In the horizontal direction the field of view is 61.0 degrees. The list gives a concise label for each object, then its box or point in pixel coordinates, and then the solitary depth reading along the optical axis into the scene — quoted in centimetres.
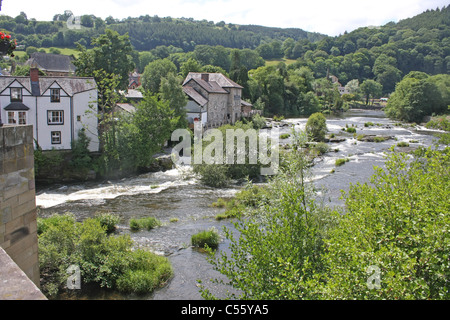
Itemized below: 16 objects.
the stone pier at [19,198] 786
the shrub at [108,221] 1956
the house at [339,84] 13962
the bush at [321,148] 4207
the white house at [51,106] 3047
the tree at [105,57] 4219
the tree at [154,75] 5066
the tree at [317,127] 4906
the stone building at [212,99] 4712
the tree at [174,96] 4244
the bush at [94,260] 1434
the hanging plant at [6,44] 895
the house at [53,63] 6719
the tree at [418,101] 7419
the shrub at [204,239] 1820
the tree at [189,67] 6397
